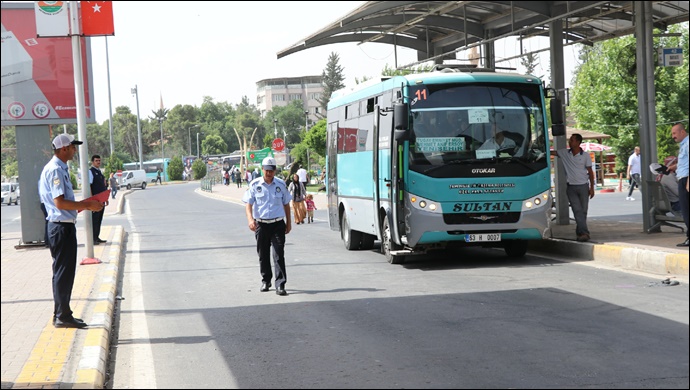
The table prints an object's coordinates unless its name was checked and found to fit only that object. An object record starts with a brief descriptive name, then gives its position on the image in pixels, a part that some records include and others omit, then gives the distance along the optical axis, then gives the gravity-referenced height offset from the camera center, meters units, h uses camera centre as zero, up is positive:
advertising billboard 19.14 +1.89
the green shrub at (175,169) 130.12 -1.24
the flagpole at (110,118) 65.47 +3.78
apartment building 142.52 +11.55
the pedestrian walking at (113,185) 64.81 -1.68
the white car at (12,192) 61.69 -1.72
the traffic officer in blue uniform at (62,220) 8.94 -0.55
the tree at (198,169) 126.38 -1.38
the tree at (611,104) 59.25 +2.41
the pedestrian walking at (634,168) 31.14 -1.09
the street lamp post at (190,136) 175.88 +4.78
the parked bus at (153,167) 134.00 -0.80
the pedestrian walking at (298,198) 29.06 -1.45
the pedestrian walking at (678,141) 8.45 -0.06
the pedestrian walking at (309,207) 30.06 -1.84
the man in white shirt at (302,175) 34.51 -0.82
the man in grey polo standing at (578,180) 15.23 -0.69
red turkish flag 15.49 +2.57
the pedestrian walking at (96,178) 19.06 -0.29
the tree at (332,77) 146.38 +12.81
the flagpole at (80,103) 15.41 +1.11
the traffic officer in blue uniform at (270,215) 11.83 -0.80
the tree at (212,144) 164.86 +2.70
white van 101.25 -1.87
